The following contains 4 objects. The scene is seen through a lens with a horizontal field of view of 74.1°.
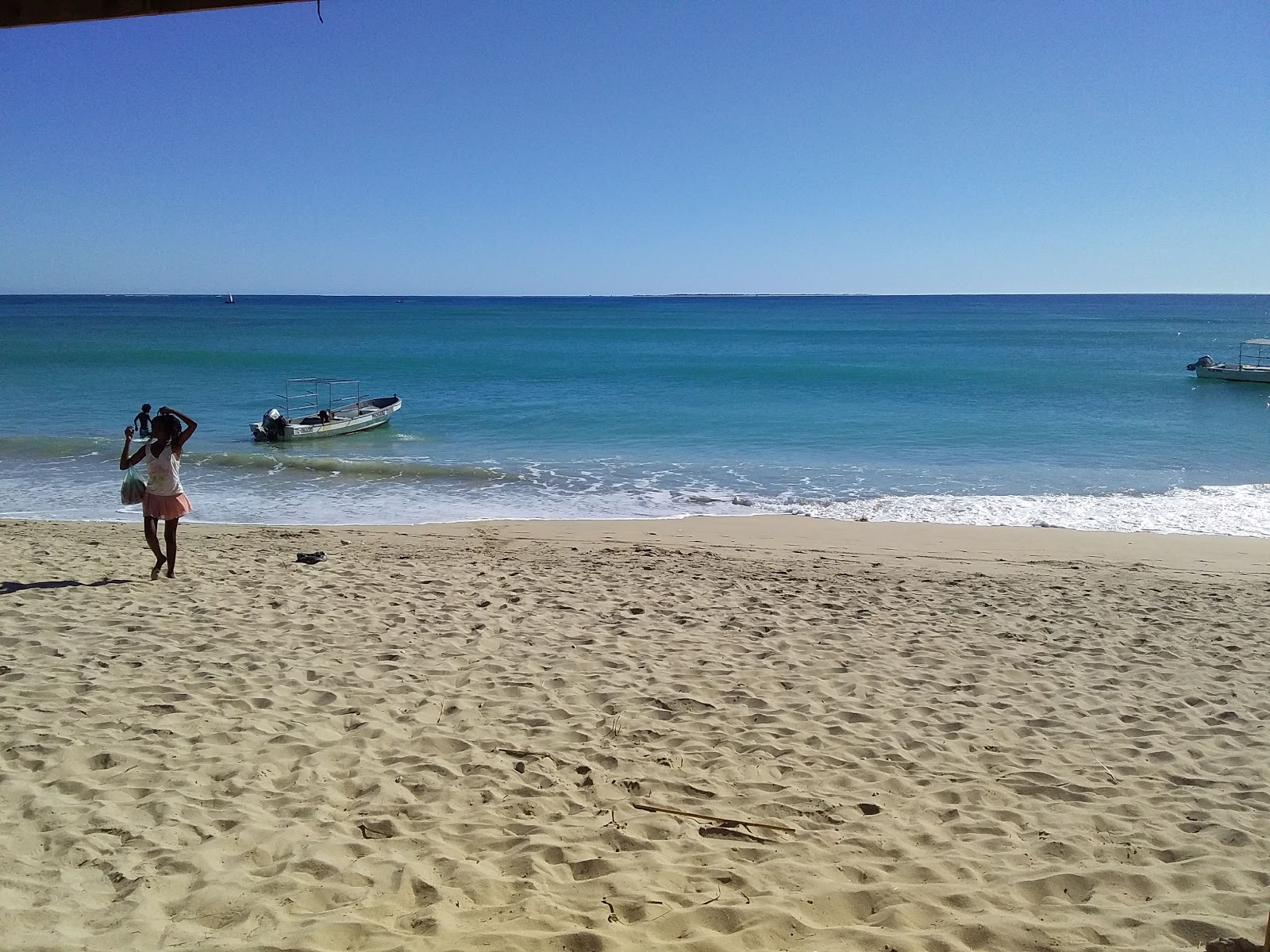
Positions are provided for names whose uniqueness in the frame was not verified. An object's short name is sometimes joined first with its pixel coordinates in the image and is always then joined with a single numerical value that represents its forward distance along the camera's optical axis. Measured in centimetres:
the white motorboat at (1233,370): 3706
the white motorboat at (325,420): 2192
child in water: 832
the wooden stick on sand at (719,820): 411
